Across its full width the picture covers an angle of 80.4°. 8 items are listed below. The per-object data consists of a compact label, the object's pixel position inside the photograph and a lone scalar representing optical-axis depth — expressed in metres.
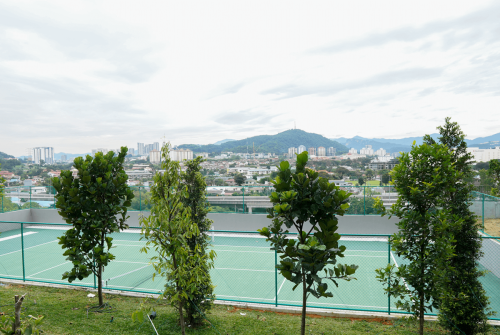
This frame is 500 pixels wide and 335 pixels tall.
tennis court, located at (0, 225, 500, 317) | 8.27
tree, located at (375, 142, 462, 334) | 4.12
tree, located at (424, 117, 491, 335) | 4.97
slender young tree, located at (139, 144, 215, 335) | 3.58
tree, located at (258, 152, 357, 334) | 3.36
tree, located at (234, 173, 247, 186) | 22.69
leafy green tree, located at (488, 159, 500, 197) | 12.56
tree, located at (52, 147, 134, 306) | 5.83
